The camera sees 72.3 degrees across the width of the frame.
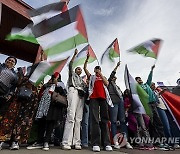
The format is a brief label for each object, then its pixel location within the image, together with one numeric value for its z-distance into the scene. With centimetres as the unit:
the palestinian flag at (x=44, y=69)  220
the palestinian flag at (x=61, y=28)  242
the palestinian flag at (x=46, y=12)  250
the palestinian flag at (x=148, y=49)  310
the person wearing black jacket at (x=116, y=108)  247
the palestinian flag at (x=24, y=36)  235
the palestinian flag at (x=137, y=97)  265
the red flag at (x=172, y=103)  293
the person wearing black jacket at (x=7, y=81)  203
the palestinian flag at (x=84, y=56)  276
